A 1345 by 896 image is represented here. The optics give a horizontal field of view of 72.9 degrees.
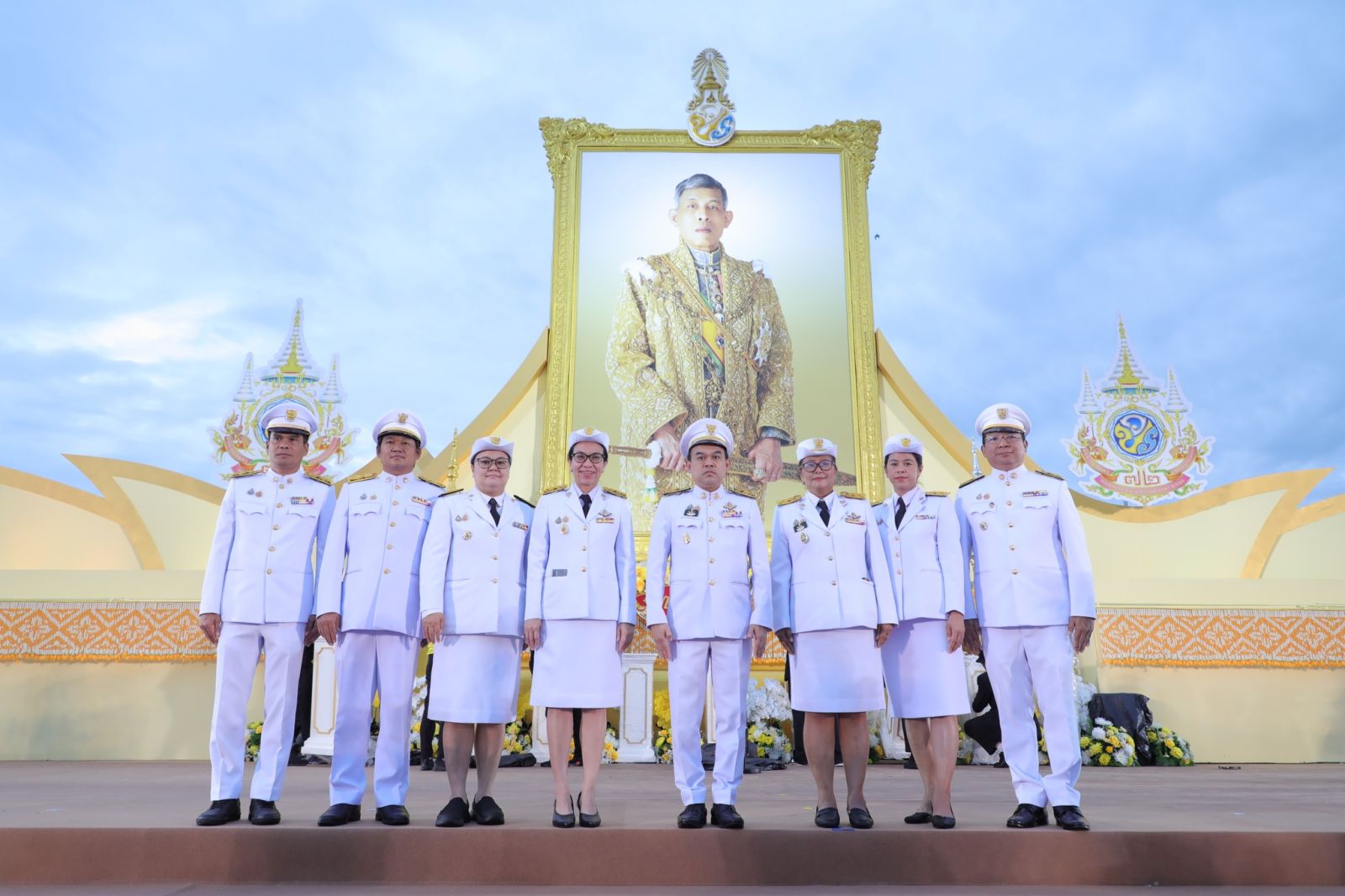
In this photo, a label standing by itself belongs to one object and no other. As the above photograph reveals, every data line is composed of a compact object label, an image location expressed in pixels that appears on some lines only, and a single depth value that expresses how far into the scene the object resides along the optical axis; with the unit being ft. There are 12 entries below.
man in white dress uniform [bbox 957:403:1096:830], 10.79
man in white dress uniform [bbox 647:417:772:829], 10.84
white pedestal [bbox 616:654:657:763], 22.04
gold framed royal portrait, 28.66
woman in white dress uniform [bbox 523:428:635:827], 10.94
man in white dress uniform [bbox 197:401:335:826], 10.90
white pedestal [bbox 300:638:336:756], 21.70
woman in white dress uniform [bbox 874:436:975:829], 11.13
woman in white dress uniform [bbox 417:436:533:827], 11.00
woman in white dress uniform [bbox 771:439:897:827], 11.03
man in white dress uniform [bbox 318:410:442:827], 11.07
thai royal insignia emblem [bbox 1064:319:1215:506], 28.73
